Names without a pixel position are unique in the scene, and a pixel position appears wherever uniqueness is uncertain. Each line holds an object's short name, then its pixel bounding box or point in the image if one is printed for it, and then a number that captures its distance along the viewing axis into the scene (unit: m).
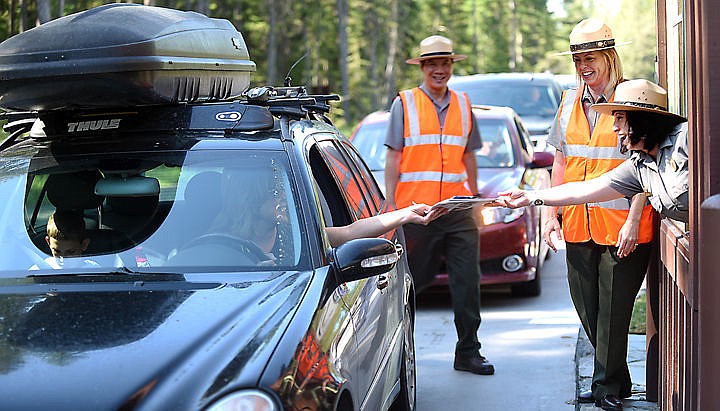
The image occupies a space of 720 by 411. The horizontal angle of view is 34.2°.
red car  10.30
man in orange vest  7.97
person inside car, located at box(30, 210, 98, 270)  4.70
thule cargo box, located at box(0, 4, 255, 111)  4.82
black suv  3.63
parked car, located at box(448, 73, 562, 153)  17.28
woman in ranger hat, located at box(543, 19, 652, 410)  6.30
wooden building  3.75
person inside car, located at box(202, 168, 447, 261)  4.66
